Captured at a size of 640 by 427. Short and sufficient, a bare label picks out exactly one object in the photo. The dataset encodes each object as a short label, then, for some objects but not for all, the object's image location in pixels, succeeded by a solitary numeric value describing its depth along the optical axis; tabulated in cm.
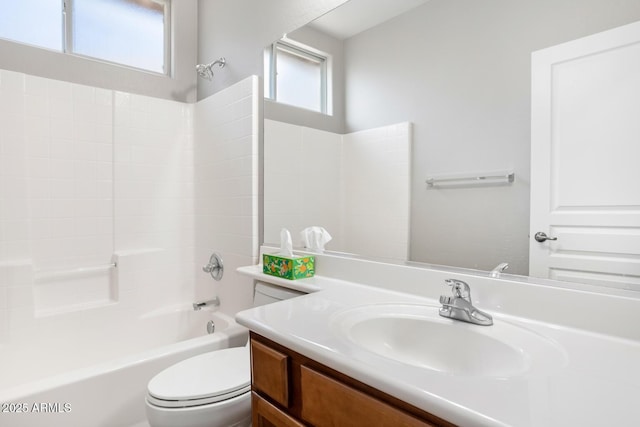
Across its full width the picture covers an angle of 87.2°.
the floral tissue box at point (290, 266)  144
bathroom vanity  54
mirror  98
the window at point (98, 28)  187
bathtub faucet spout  209
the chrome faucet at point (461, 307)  90
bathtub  119
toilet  110
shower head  208
